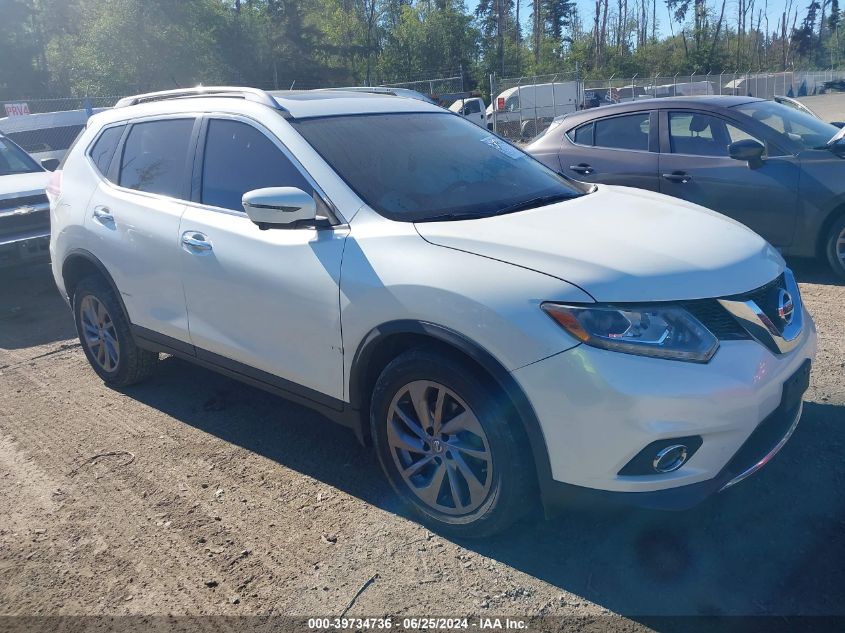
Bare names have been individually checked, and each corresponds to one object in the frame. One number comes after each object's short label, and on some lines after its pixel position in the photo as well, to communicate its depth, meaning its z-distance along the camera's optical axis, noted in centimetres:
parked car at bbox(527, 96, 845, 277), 652
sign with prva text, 1786
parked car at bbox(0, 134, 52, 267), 775
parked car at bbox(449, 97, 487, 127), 2802
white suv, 270
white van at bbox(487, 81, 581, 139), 3184
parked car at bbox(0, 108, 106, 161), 1430
